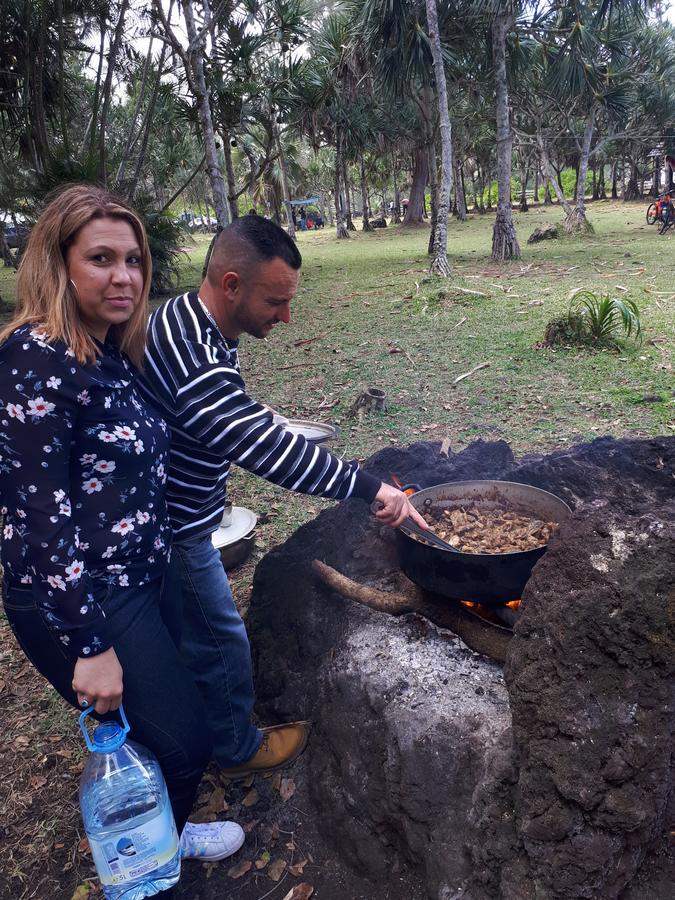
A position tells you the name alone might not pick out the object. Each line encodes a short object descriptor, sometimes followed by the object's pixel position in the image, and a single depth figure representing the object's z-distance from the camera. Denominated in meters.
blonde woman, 1.39
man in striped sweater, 1.82
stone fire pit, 1.51
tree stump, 5.99
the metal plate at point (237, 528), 3.69
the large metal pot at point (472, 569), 2.14
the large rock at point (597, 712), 1.49
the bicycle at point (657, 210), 18.13
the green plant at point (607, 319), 6.92
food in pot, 2.45
